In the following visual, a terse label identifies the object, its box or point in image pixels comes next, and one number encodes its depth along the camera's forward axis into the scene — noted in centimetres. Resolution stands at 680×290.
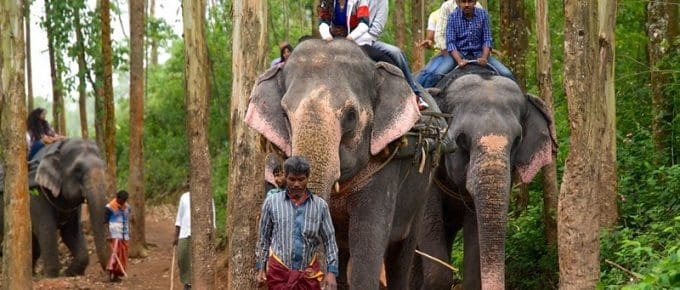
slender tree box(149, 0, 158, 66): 5103
